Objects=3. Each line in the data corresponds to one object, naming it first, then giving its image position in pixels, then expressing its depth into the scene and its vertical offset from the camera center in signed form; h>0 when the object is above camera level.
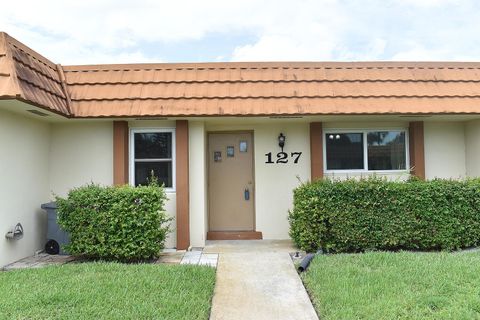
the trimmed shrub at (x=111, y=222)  6.05 -0.79
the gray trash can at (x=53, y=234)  6.57 -1.05
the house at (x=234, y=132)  7.02 +0.84
